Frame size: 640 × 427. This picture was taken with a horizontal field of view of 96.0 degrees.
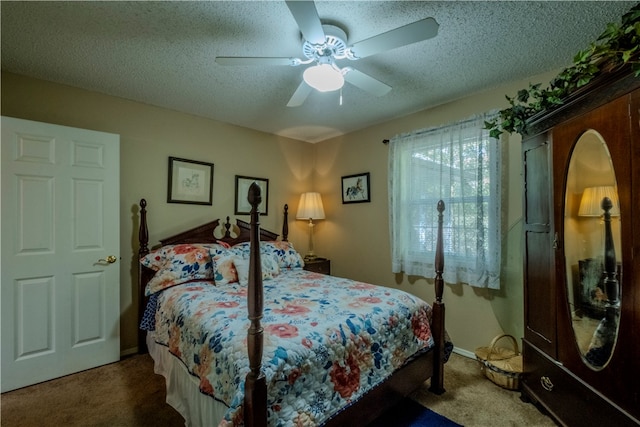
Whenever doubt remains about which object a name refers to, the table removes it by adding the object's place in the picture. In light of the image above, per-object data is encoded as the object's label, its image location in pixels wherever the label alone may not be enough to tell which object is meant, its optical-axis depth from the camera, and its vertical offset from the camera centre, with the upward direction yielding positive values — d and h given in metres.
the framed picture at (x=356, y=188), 3.56 +0.33
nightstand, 3.57 -0.65
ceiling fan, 1.37 +0.92
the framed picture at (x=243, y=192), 3.50 +0.27
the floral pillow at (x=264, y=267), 2.49 -0.49
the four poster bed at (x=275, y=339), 1.21 -0.67
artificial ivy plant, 1.14 +0.69
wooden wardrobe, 1.24 -0.23
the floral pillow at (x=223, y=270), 2.47 -0.48
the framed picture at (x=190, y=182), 3.02 +0.35
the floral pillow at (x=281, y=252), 3.03 -0.41
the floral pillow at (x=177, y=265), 2.44 -0.45
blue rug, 1.77 -1.28
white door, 2.11 -0.29
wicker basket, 2.08 -1.14
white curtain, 2.51 +0.14
